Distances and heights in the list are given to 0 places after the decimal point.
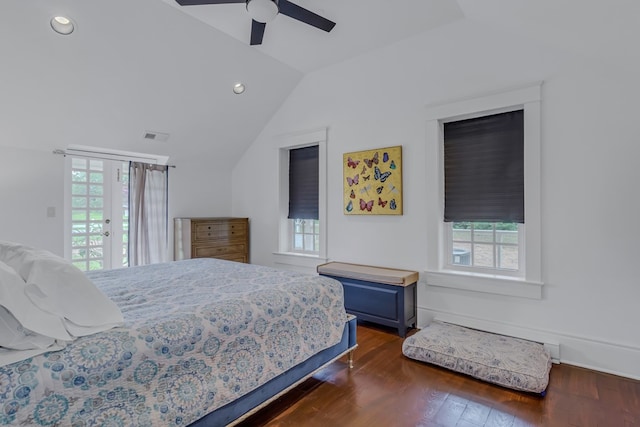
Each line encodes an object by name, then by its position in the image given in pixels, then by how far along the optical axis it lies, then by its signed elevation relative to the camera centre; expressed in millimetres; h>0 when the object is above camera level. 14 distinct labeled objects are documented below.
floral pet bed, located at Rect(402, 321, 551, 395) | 2135 -1000
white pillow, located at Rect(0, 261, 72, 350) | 1126 -365
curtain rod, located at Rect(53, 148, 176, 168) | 3648 +770
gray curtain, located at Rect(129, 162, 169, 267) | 4195 +73
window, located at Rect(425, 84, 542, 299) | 2646 +123
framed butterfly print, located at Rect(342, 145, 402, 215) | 3369 +396
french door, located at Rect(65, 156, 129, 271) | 3854 +74
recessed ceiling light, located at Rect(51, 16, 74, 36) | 2472 +1497
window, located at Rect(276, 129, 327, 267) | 4047 +259
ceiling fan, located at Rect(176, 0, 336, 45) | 2191 +1507
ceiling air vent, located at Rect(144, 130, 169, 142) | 3910 +1014
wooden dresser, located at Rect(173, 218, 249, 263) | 4344 -275
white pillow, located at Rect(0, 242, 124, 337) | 1252 -303
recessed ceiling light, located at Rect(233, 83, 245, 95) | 3834 +1550
